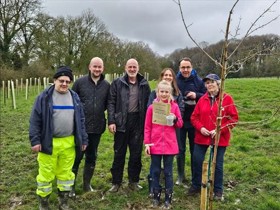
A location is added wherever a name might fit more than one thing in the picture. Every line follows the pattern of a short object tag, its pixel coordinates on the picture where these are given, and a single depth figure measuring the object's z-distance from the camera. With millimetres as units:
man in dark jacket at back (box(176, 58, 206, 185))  3463
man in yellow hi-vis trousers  2824
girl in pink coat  3108
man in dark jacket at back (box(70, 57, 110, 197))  3310
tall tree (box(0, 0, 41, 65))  20594
